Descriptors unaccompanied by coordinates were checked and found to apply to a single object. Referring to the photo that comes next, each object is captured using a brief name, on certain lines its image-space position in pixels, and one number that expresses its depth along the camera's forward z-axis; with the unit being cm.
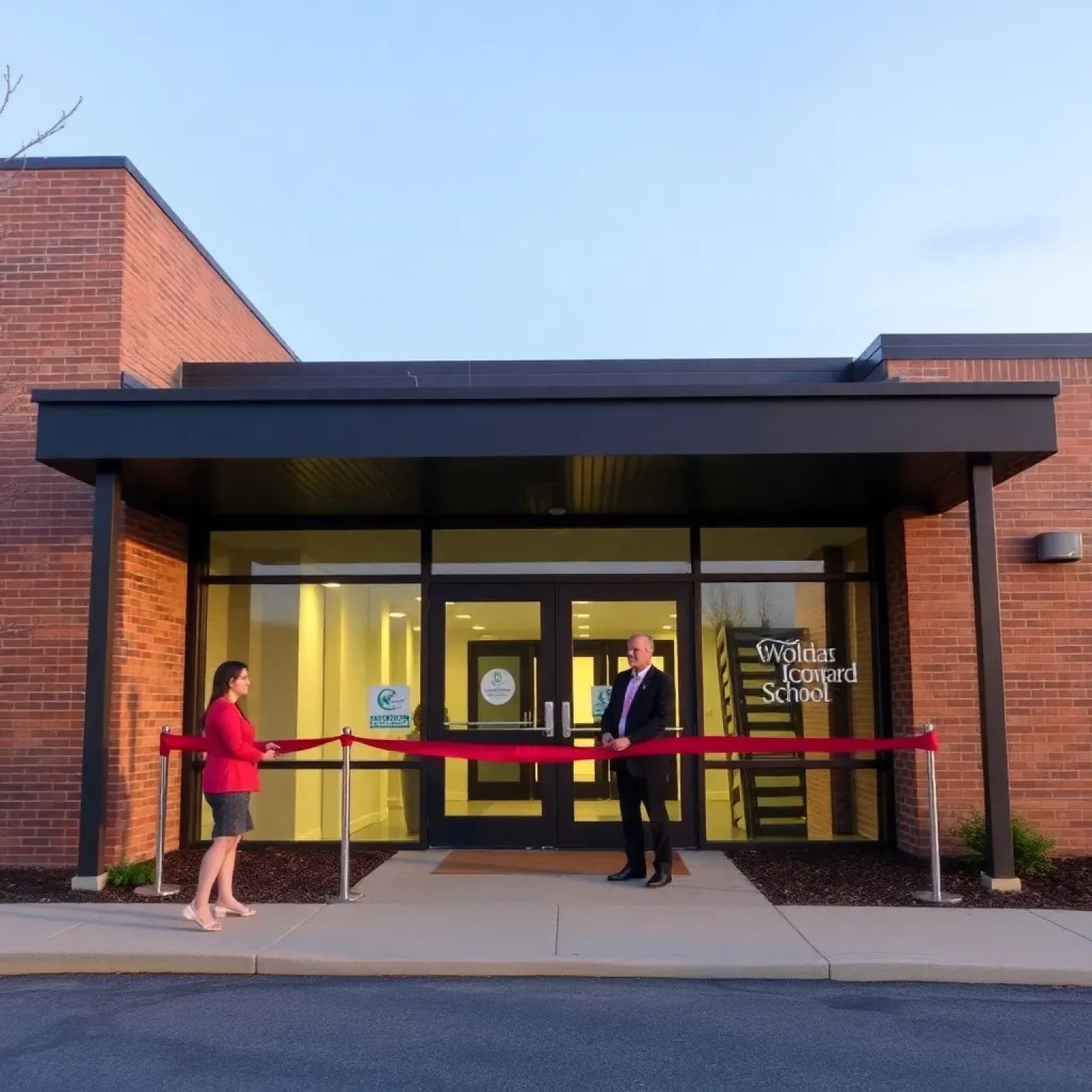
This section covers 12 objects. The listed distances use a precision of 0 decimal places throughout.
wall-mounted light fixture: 955
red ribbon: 831
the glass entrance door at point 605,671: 1028
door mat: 908
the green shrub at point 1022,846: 858
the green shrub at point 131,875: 828
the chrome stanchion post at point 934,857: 773
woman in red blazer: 711
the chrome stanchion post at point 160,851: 805
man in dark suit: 835
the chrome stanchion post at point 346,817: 785
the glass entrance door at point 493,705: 1030
